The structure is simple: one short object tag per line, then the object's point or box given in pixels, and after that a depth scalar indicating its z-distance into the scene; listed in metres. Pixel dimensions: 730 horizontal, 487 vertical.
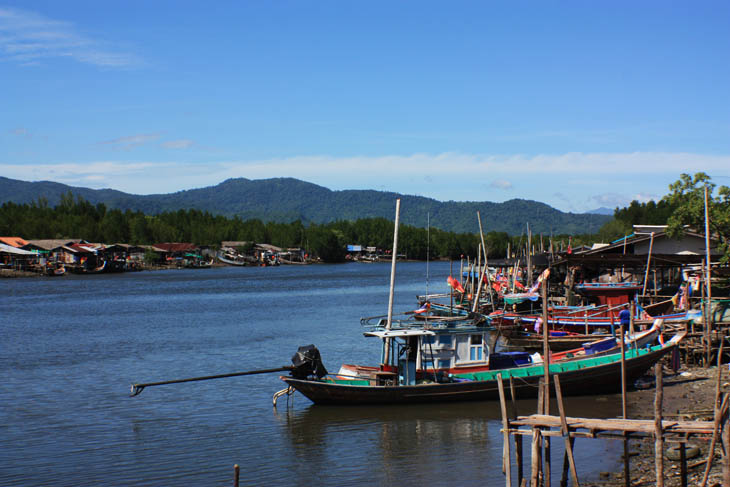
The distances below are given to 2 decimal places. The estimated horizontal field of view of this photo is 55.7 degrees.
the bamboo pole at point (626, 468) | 14.76
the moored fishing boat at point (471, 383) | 23.81
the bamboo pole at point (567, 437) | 13.13
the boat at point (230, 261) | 172.75
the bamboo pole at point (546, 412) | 14.47
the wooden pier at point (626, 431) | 12.35
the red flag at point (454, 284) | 35.97
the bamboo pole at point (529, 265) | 49.87
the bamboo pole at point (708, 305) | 26.35
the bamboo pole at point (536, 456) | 13.40
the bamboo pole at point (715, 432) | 12.30
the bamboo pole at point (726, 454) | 12.16
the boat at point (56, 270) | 118.75
